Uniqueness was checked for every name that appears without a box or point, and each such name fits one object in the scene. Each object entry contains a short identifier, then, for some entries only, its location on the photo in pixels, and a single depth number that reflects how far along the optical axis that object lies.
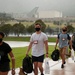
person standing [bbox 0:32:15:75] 6.52
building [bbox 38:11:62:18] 191.12
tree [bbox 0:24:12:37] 90.18
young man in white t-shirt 8.88
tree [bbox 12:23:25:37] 95.31
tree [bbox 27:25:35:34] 96.77
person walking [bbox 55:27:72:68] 11.84
